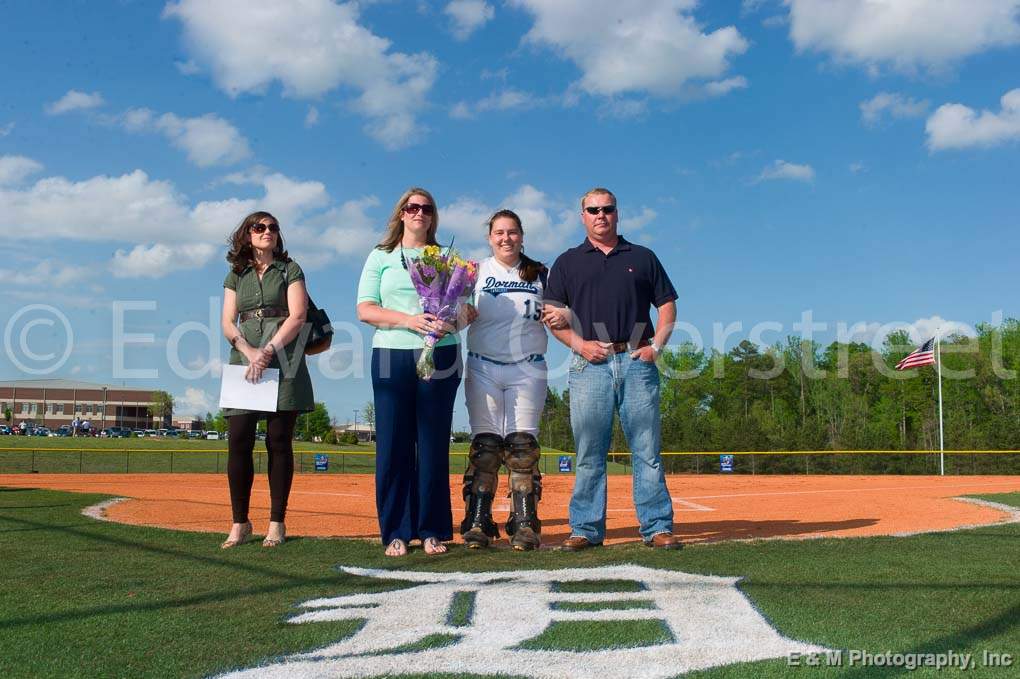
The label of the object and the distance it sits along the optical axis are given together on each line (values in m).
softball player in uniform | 4.93
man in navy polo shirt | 4.87
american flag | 26.73
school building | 114.06
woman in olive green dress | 4.90
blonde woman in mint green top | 4.76
